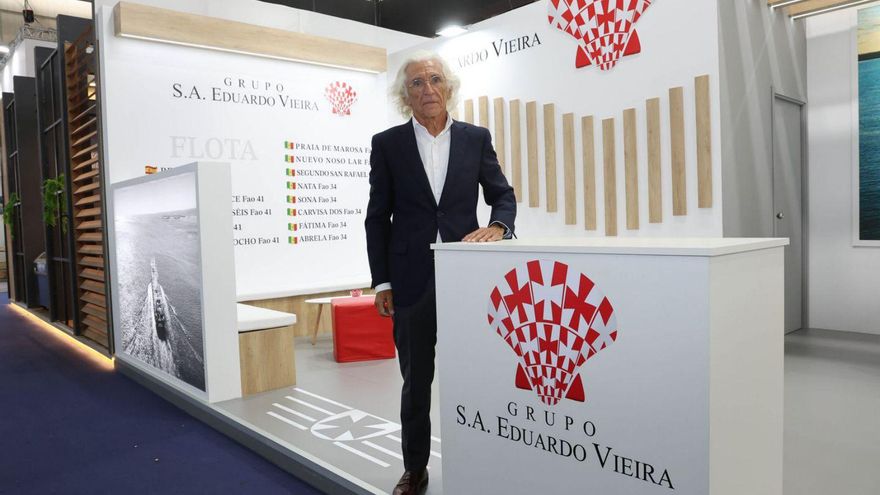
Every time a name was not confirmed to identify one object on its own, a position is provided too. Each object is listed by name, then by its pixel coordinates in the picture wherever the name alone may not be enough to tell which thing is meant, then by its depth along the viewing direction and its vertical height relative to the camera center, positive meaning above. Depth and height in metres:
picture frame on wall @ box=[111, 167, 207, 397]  3.82 -0.27
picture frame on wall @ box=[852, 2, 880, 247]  5.34 +0.69
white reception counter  1.33 -0.34
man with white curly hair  2.18 +0.07
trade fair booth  1.43 -0.08
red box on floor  4.93 -0.80
